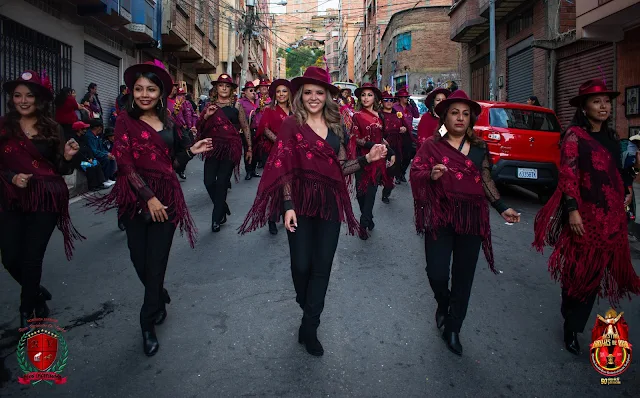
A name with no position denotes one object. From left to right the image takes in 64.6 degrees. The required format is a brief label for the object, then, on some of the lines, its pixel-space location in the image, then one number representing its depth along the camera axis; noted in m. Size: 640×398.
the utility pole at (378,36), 42.34
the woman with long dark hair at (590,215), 3.38
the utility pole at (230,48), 29.88
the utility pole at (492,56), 15.57
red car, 8.81
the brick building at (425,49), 33.59
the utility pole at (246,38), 25.58
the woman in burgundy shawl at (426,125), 7.34
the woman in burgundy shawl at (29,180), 3.66
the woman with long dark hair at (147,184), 3.32
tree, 85.50
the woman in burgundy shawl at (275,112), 7.70
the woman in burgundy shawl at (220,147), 6.75
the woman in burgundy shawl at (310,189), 3.27
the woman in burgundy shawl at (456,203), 3.37
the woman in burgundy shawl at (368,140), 6.40
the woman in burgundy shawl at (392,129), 8.56
